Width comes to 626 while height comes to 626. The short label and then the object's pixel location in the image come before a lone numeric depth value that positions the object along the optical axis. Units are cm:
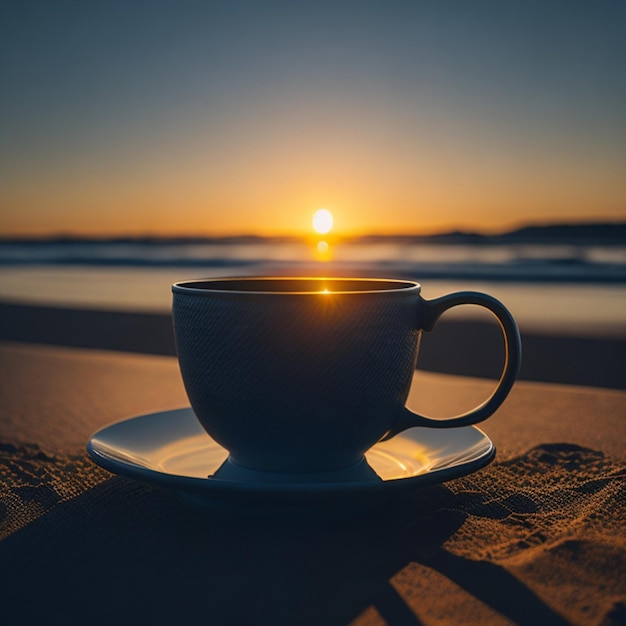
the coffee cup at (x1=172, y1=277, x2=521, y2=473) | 24
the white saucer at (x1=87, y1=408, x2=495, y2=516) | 22
